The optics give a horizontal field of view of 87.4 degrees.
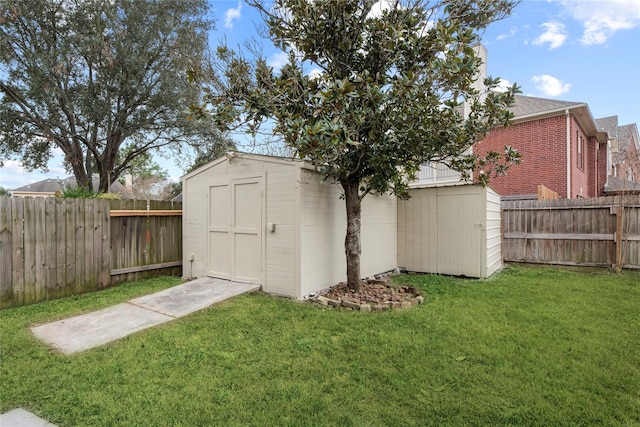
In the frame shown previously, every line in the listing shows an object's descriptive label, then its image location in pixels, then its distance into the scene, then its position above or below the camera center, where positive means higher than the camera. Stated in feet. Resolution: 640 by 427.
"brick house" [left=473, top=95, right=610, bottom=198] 36.01 +7.64
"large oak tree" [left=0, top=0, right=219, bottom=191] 35.47 +15.42
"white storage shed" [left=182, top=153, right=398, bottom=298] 16.47 -0.70
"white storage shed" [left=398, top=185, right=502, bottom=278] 21.44 -1.30
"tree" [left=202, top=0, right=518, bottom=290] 13.30 +5.52
